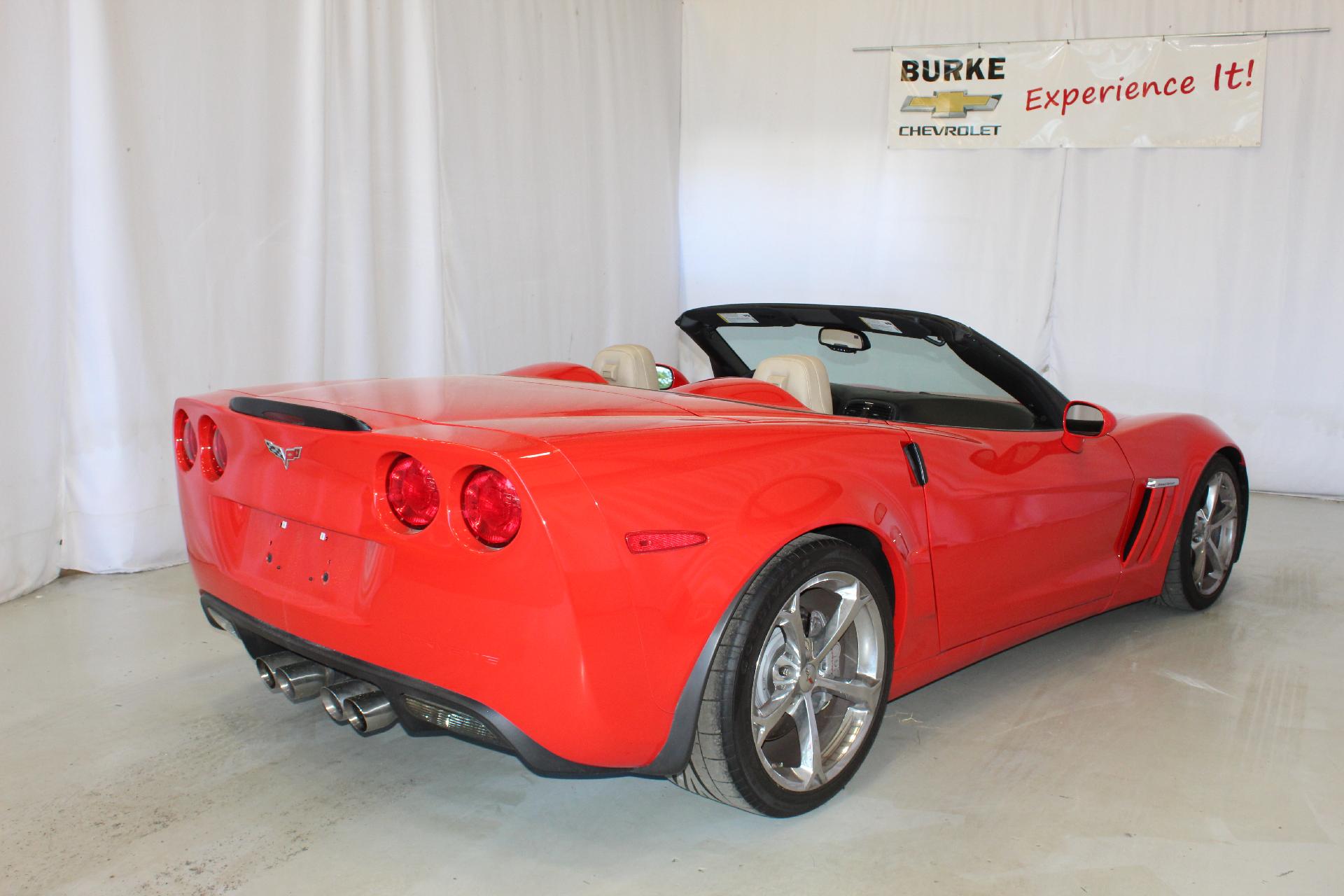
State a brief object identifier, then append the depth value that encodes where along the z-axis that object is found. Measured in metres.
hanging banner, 6.83
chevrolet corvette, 1.92
